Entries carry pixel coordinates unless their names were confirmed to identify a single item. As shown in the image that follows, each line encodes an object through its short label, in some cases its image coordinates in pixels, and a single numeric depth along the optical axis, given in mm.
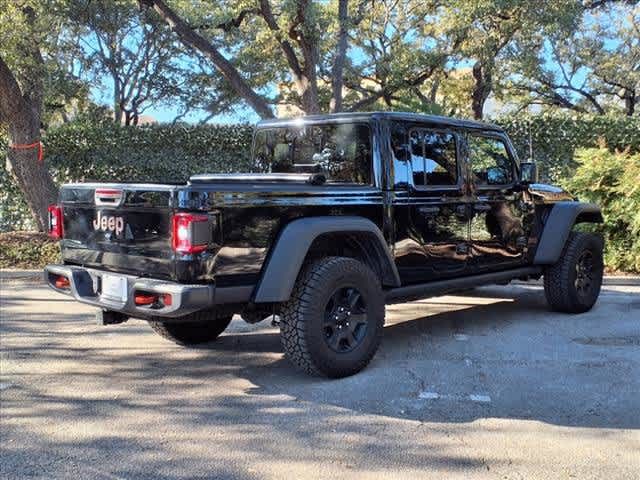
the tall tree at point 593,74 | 23547
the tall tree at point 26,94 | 10320
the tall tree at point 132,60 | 17344
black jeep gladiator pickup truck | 4066
